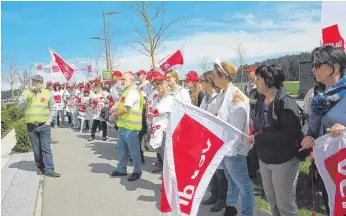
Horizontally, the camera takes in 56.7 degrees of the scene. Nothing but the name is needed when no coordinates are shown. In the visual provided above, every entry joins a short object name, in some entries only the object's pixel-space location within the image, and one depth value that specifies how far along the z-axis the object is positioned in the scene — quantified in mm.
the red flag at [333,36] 4793
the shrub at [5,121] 14961
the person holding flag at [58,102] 14438
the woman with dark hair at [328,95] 2416
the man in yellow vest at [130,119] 5547
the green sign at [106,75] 21625
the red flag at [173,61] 8266
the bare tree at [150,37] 15117
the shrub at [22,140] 8609
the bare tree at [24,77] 42894
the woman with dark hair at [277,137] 2857
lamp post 24283
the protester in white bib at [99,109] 10047
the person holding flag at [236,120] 3373
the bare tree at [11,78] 40638
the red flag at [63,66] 11320
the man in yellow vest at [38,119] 6105
